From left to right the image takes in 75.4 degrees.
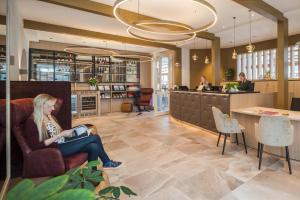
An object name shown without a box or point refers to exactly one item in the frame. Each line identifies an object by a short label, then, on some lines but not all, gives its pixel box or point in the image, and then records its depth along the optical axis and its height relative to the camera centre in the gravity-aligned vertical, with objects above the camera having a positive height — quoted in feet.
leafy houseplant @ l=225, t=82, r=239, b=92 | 15.55 +0.72
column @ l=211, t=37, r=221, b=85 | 23.41 +4.11
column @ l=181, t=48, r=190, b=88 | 31.30 +4.87
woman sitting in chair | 6.91 -1.49
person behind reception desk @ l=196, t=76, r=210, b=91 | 19.12 +1.13
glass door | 32.22 +2.46
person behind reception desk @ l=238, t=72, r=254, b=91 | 17.15 +0.87
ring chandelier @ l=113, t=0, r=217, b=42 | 10.11 +4.82
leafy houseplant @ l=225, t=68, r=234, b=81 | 30.99 +3.50
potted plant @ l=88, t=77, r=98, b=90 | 28.43 +2.12
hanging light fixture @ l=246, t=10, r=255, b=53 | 17.70 +4.38
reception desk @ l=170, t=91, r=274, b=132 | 14.79 -0.61
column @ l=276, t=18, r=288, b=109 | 17.54 +2.97
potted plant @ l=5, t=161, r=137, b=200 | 2.27 -1.20
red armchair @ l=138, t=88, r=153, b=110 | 30.63 +0.03
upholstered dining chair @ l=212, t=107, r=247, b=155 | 11.80 -1.77
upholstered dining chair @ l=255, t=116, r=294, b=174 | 9.07 -1.68
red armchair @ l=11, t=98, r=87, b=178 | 6.68 -2.13
